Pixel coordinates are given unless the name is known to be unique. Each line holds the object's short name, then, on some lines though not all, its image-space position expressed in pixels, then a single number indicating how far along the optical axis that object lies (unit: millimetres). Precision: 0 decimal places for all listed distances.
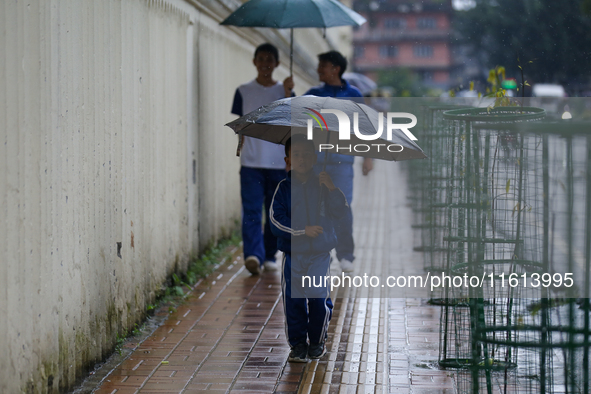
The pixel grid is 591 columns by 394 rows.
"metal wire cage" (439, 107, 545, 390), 7371
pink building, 122375
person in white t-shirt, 13648
